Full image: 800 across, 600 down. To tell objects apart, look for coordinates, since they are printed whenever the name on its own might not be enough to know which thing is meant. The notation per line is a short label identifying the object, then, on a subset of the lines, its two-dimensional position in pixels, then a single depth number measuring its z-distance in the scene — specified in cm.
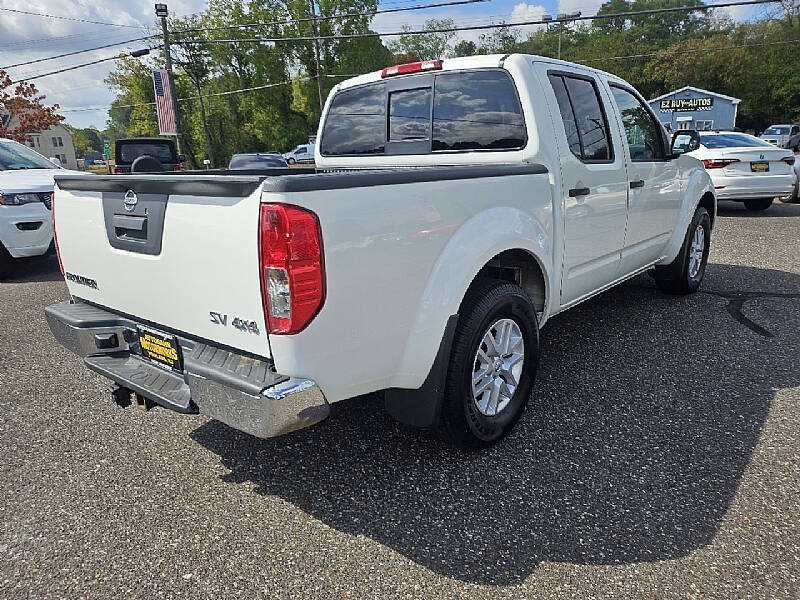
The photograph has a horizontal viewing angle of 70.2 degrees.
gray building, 4447
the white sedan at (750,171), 1035
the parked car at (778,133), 2955
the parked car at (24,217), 715
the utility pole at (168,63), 2744
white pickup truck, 208
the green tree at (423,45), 7062
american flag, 2725
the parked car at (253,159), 1931
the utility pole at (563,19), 2256
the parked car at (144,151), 1403
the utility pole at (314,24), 4391
